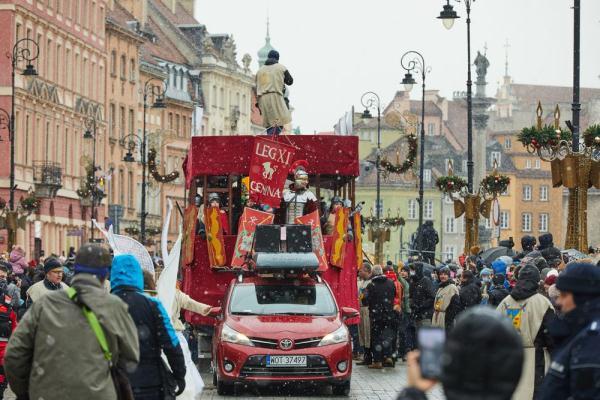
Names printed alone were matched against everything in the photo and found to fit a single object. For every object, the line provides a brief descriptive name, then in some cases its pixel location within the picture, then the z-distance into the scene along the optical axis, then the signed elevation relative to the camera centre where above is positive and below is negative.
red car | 20.53 -1.83
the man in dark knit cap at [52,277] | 17.73 -0.90
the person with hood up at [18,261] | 28.34 -1.24
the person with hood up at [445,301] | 23.48 -1.47
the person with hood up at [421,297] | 27.80 -1.66
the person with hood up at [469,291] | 22.98 -1.30
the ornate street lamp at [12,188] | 46.53 +0.05
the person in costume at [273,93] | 26.70 +1.54
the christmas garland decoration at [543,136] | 25.44 +0.87
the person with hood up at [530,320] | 14.01 -1.01
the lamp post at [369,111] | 54.72 +2.68
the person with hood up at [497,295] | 17.28 -1.00
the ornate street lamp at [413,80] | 45.84 +3.09
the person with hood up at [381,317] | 27.19 -1.96
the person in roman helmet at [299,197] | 24.27 -0.06
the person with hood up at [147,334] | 10.78 -0.89
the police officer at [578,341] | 7.75 -0.66
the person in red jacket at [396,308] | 27.52 -1.82
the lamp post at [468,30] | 37.97 +3.65
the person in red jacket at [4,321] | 17.83 -1.37
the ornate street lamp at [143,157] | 61.69 +1.30
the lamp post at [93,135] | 63.54 +2.12
